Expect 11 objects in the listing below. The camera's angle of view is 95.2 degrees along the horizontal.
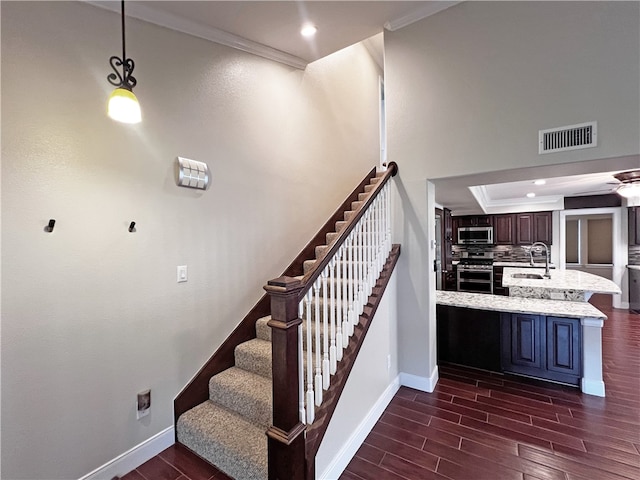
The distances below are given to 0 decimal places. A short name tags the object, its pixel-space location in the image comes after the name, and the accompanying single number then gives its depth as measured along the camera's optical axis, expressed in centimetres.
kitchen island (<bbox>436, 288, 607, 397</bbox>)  273
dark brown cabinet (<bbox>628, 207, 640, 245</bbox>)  549
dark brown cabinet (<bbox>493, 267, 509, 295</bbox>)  636
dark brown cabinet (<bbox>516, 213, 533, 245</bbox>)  671
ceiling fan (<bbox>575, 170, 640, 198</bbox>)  386
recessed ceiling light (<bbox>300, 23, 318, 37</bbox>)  257
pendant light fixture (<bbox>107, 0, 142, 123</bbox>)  144
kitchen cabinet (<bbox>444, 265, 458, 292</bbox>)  620
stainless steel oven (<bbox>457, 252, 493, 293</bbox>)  643
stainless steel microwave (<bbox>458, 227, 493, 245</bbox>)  709
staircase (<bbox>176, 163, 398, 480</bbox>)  180
